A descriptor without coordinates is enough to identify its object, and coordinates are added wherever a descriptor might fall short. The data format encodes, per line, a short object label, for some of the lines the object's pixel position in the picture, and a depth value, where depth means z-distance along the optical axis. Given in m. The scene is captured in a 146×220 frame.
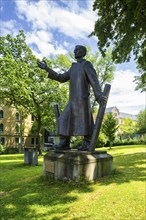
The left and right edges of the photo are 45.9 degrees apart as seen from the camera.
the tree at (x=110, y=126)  25.92
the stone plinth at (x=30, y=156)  9.97
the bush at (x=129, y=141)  34.77
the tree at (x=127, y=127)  51.05
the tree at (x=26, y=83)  16.95
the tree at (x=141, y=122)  45.23
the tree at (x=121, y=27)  7.39
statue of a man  5.18
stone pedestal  4.73
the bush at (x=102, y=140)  28.88
